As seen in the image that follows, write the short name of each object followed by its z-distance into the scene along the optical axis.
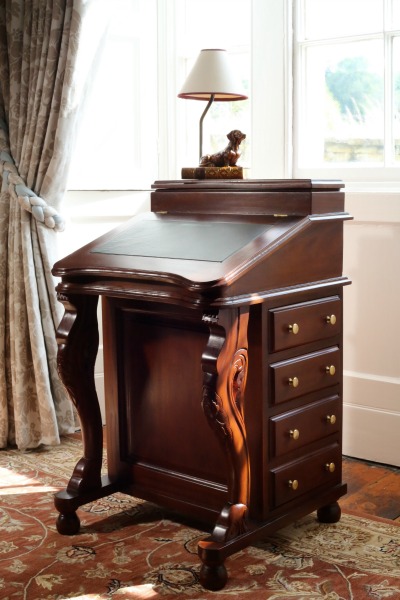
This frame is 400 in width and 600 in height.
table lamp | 3.43
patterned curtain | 4.05
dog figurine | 3.17
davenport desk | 2.70
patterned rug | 2.68
